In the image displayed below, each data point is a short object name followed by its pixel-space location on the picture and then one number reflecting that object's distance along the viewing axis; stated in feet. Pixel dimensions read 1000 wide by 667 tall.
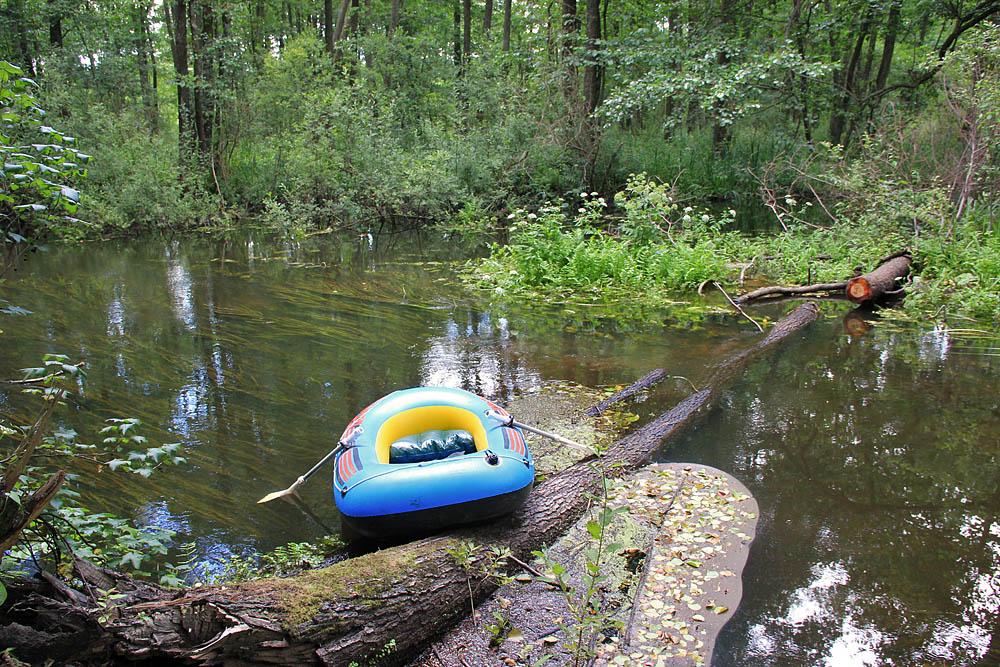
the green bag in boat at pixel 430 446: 12.69
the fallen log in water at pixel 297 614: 7.20
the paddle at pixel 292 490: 12.77
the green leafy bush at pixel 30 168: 7.43
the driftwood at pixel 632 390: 18.04
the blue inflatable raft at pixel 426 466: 10.61
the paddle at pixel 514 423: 12.66
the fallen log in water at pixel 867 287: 28.71
